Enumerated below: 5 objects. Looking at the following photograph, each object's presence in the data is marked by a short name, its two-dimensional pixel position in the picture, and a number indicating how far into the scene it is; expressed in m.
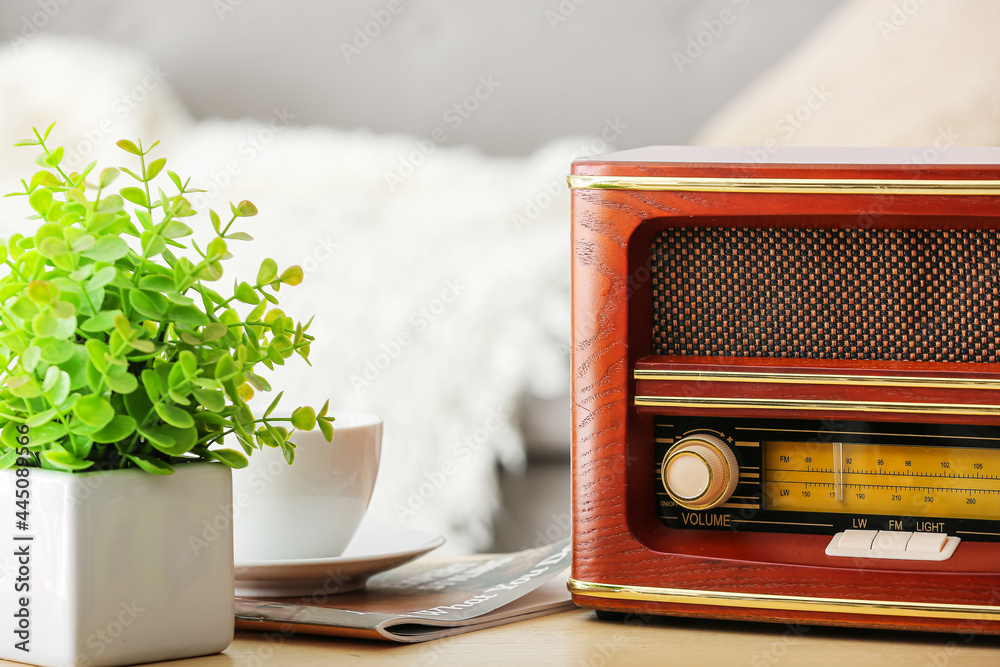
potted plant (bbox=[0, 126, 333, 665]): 1.12
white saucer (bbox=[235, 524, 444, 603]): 1.22
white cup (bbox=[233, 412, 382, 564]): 1.24
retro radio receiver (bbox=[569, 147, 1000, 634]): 1.18
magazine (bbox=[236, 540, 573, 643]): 1.18
